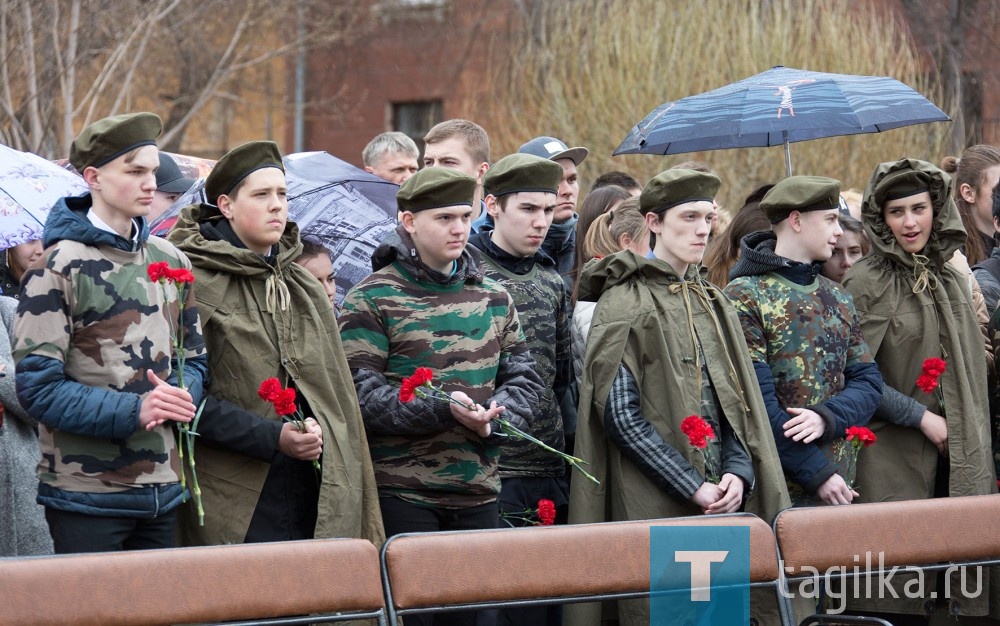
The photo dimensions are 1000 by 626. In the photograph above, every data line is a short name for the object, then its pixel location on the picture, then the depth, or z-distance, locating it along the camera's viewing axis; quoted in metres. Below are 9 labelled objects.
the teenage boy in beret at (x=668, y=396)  9.47
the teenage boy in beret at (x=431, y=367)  9.18
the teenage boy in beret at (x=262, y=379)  8.57
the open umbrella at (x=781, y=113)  11.91
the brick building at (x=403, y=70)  48.69
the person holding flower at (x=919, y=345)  10.70
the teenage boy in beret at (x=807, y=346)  10.04
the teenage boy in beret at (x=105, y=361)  7.68
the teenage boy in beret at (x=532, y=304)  10.23
